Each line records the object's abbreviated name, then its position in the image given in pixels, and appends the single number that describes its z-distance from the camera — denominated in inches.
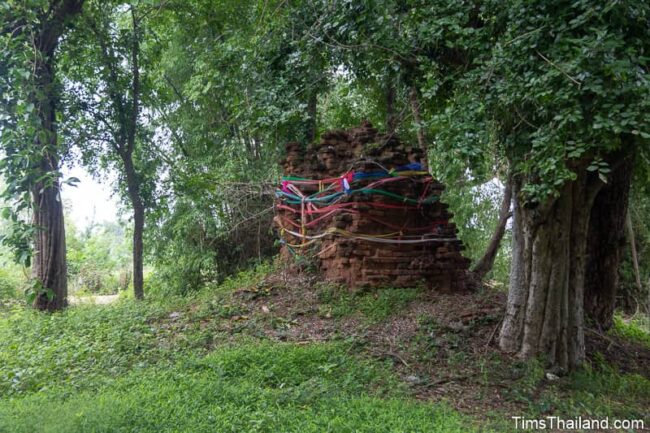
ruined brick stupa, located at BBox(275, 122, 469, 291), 284.2
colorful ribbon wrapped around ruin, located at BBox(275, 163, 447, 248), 285.4
